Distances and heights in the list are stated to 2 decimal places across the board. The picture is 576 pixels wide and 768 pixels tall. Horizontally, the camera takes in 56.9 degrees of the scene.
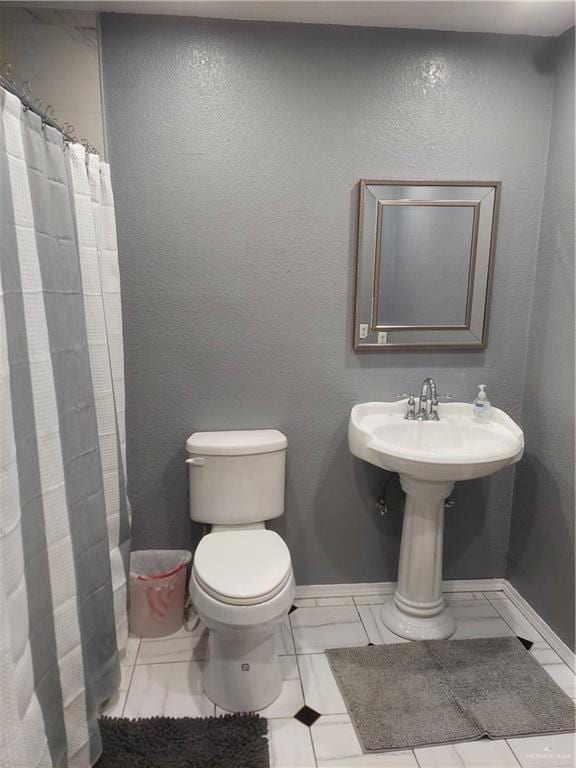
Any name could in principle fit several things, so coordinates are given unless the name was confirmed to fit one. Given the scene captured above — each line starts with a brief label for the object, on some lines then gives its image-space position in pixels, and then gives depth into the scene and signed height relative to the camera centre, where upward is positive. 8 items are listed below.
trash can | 2.09 -1.28
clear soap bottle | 2.19 -0.54
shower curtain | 1.16 -0.46
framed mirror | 2.11 +0.04
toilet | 1.66 -0.96
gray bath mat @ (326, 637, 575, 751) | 1.69 -1.43
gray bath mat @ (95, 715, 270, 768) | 1.57 -1.41
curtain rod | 1.91 +0.59
